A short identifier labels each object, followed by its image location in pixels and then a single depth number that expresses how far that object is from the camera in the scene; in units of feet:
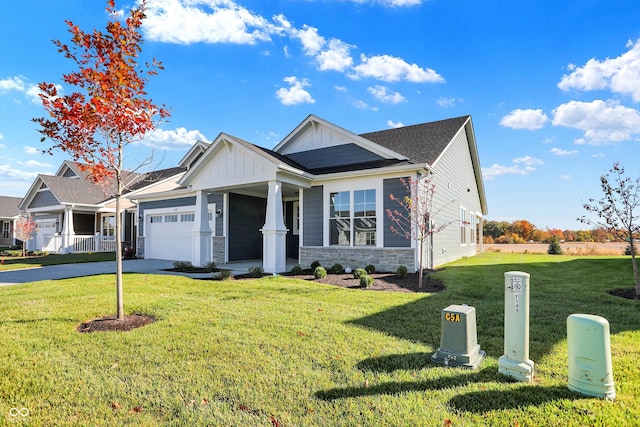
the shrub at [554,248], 66.26
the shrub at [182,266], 40.47
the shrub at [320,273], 31.94
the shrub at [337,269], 35.58
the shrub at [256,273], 33.71
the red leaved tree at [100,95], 15.48
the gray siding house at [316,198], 36.40
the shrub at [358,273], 29.70
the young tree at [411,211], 33.22
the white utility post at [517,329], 10.42
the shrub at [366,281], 27.63
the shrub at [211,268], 38.88
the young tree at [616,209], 25.13
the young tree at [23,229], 65.05
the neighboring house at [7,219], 105.81
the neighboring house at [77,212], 67.97
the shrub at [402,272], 32.30
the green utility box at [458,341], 11.56
